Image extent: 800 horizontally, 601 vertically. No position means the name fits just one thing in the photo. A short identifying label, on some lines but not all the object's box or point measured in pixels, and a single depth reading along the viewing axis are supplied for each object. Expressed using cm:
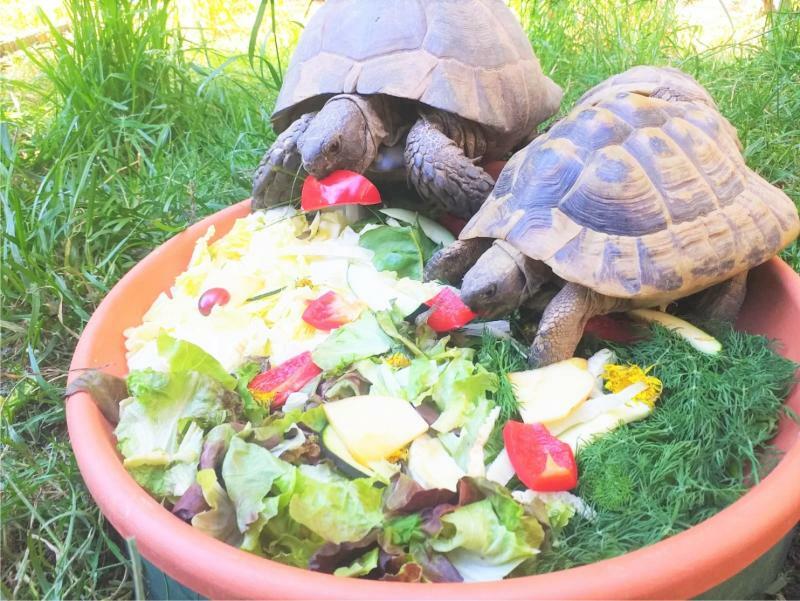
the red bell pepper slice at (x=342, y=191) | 62
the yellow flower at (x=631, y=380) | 48
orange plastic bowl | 36
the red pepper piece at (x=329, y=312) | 55
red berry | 58
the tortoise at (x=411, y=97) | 61
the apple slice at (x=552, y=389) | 47
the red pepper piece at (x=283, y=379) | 50
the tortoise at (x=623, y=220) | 49
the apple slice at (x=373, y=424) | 45
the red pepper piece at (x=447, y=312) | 52
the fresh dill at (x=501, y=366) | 47
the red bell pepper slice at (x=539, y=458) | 43
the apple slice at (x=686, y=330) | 51
